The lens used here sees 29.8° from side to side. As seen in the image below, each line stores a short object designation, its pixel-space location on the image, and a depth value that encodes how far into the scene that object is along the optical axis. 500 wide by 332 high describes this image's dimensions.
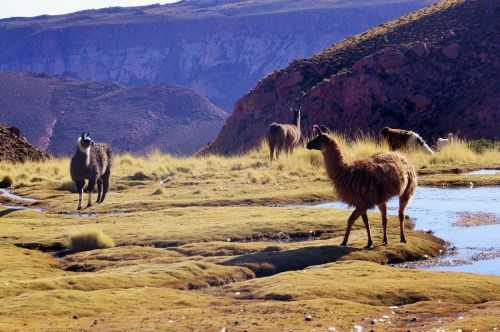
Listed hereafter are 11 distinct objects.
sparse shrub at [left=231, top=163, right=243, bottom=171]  34.38
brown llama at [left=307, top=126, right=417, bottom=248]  15.82
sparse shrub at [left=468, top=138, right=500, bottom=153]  35.69
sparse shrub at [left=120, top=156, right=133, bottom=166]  40.74
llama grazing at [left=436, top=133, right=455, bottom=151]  35.63
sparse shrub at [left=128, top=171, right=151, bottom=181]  33.03
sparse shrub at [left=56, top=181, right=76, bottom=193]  29.88
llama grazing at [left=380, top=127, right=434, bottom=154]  34.59
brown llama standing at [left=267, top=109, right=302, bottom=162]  36.22
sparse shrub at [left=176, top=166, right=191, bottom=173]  35.12
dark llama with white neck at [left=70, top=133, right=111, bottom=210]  25.44
